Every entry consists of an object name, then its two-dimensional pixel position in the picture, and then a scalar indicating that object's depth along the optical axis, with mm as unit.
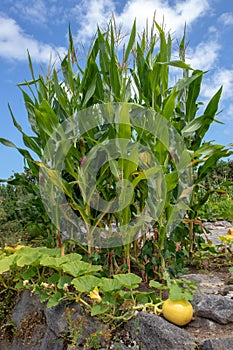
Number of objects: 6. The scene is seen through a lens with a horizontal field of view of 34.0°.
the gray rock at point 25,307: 2852
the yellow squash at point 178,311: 2230
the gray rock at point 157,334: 2119
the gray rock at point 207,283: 2686
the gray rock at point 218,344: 2088
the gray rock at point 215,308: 2309
